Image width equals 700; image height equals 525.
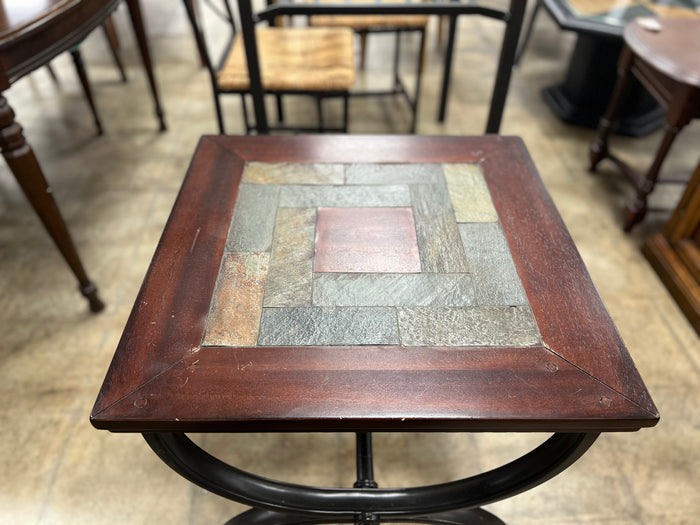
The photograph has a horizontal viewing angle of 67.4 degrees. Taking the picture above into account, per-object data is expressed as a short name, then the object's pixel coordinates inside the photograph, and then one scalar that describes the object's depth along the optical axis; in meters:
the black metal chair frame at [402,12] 1.47
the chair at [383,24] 2.26
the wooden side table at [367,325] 0.83
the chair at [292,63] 1.92
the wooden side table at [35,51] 1.28
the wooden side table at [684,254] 1.78
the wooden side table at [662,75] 1.68
